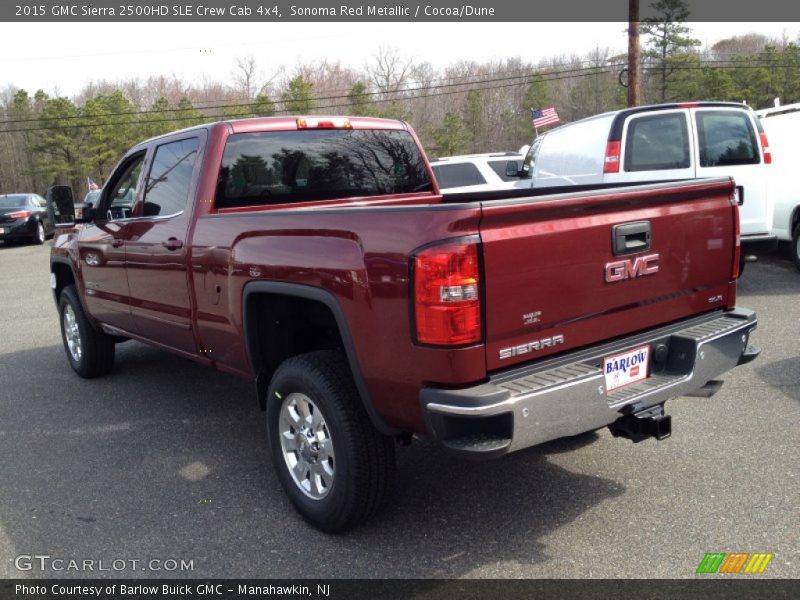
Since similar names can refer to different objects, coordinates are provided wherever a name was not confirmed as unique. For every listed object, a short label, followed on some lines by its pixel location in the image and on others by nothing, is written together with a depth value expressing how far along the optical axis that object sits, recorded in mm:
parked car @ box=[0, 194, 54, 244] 20594
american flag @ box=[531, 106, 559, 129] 22547
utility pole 18156
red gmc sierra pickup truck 2721
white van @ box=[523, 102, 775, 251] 8023
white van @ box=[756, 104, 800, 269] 9414
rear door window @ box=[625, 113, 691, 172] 8188
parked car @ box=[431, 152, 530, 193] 12383
